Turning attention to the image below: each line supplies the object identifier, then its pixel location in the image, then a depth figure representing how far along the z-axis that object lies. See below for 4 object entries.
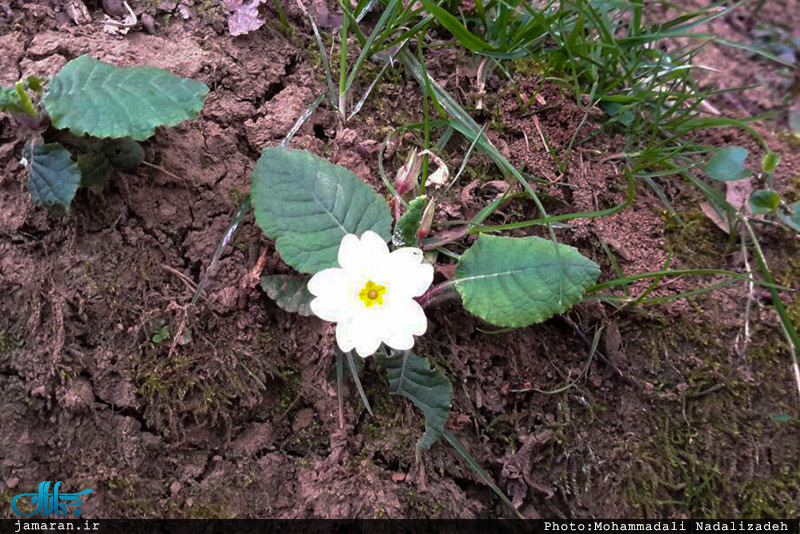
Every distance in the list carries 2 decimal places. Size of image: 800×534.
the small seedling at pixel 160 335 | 0.27
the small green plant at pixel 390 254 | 0.27
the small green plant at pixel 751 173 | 0.30
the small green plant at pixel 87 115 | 0.26
